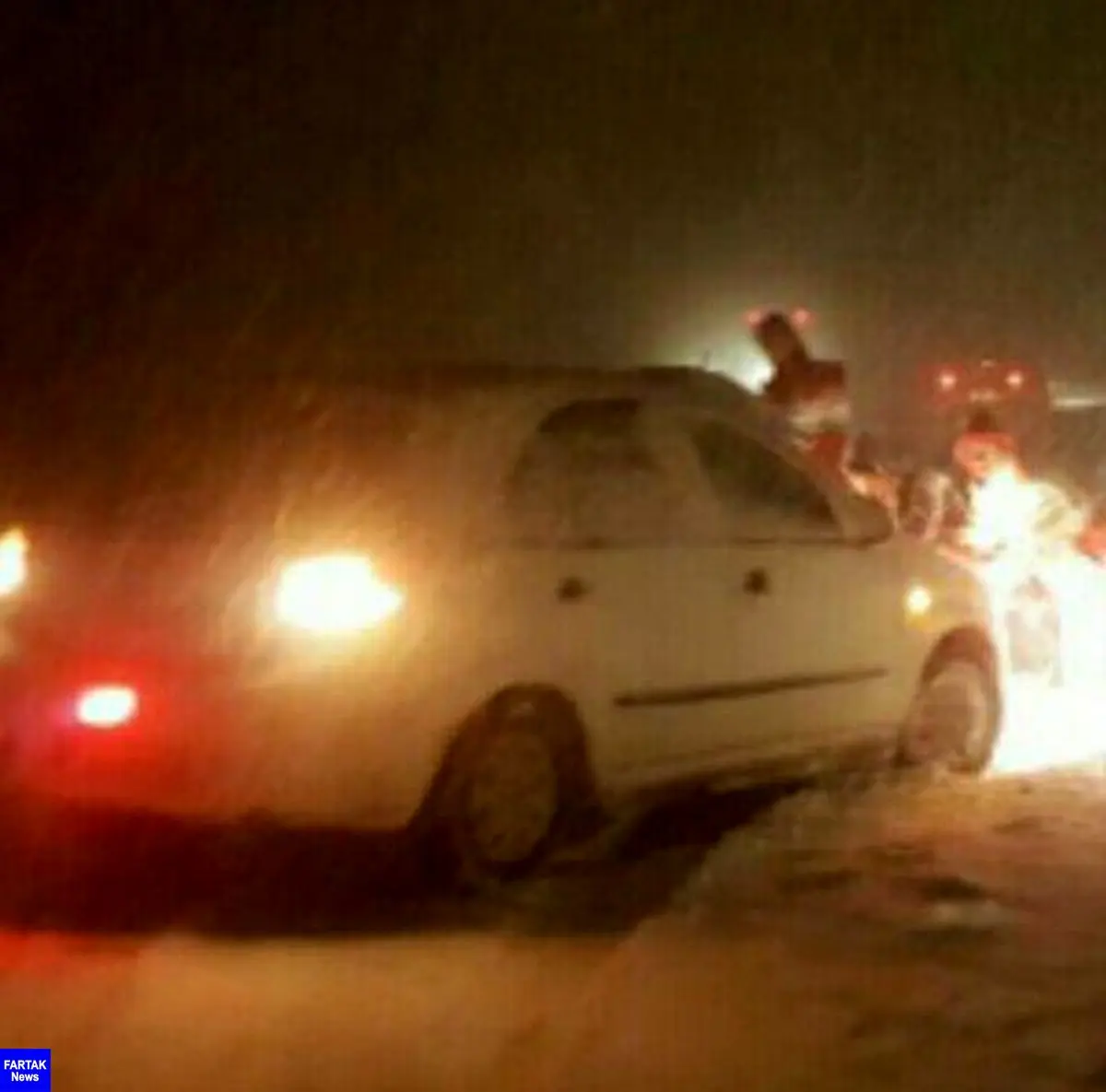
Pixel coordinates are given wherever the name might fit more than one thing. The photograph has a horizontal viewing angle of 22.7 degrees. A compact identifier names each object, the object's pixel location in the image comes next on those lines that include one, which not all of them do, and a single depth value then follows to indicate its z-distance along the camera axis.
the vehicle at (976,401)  23.72
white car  7.62
